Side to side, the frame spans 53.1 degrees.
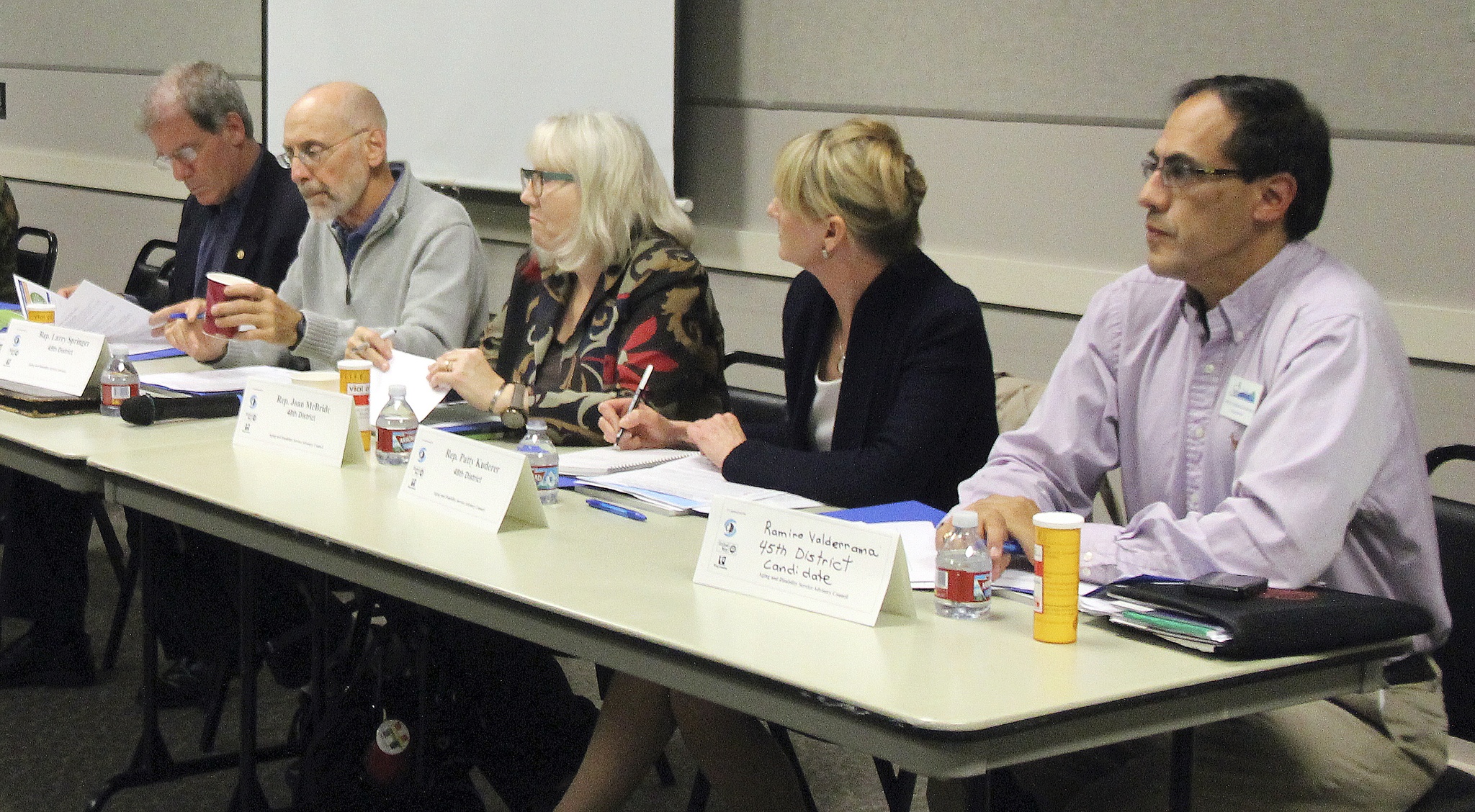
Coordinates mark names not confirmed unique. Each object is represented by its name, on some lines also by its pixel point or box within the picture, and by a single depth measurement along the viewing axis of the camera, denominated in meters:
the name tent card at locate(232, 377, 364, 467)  2.34
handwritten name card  1.56
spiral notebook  2.29
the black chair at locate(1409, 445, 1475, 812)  1.90
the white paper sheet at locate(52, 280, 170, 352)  3.16
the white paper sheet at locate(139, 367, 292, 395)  2.85
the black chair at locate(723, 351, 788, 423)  2.71
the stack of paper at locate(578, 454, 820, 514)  2.11
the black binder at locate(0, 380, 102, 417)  2.65
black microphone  2.59
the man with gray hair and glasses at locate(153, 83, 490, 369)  3.12
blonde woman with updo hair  2.12
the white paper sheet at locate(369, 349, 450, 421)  2.54
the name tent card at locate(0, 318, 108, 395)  2.72
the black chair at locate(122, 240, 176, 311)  3.94
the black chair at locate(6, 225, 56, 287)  4.55
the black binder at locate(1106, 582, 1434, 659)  1.45
